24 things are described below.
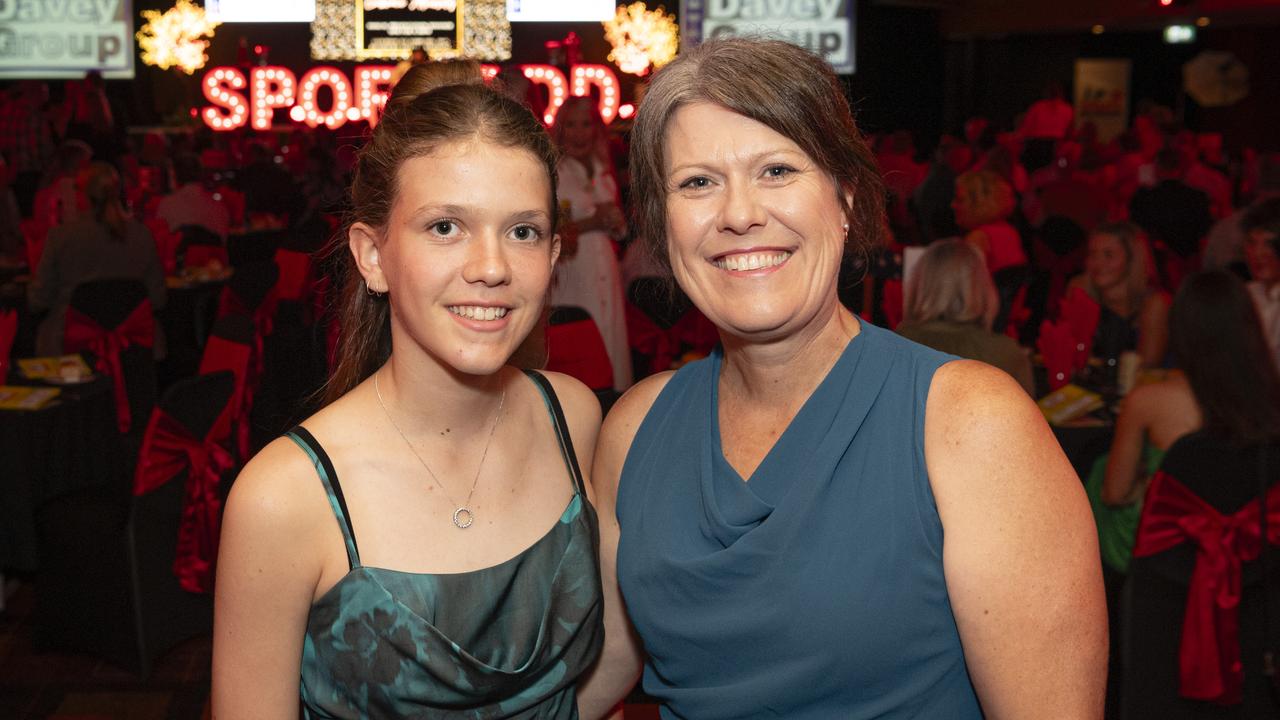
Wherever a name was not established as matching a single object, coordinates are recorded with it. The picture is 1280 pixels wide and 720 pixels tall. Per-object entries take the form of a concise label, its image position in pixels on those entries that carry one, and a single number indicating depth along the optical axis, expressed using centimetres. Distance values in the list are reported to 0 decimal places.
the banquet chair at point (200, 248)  768
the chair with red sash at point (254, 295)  590
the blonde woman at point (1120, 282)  481
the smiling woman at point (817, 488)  129
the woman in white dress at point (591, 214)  506
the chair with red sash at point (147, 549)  350
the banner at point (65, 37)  768
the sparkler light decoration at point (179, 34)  902
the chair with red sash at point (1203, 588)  282
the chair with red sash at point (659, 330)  513
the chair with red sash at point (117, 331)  538
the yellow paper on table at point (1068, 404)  411
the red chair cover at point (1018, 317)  535
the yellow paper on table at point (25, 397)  433
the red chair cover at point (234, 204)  971
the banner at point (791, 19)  649
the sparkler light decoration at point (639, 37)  854
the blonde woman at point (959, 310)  388
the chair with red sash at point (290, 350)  516
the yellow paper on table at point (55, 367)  473
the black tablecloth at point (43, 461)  427
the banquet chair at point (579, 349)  395
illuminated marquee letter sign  809
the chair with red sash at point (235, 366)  368
